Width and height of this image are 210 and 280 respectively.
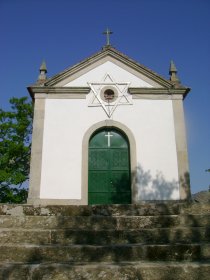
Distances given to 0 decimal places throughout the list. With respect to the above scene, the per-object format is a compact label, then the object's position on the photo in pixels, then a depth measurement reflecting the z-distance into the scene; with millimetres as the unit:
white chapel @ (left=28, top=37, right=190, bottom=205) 10141
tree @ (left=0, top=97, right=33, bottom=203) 21002
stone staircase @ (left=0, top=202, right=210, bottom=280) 3076
